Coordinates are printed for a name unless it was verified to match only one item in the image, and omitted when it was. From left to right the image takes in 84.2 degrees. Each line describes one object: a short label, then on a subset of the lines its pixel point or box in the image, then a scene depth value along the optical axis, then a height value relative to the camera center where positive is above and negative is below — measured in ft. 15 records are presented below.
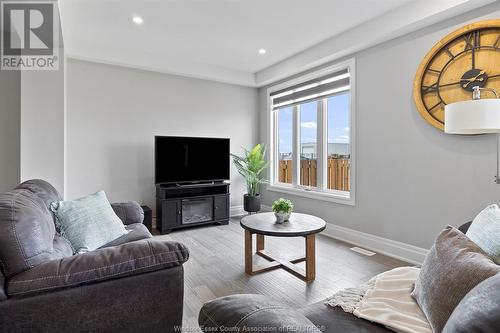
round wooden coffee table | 7.66 -1.84
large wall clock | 7.61 +2.89
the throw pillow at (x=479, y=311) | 2.18 -1.23
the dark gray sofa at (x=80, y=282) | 3.50 -1.63
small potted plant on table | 8.52 -1.40
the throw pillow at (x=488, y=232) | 3.79 -0.98
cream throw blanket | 3.54 -1.99
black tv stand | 13.03 -1.96
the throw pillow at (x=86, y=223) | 6.12 -1.37
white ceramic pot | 8.51 -1.59
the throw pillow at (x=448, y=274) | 3.13 -1.33
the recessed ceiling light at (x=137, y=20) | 9.83 +5.25
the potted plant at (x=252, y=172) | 15.16 -0.38
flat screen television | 13.11 +0.29
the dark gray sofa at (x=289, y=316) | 2.26 -1.50
